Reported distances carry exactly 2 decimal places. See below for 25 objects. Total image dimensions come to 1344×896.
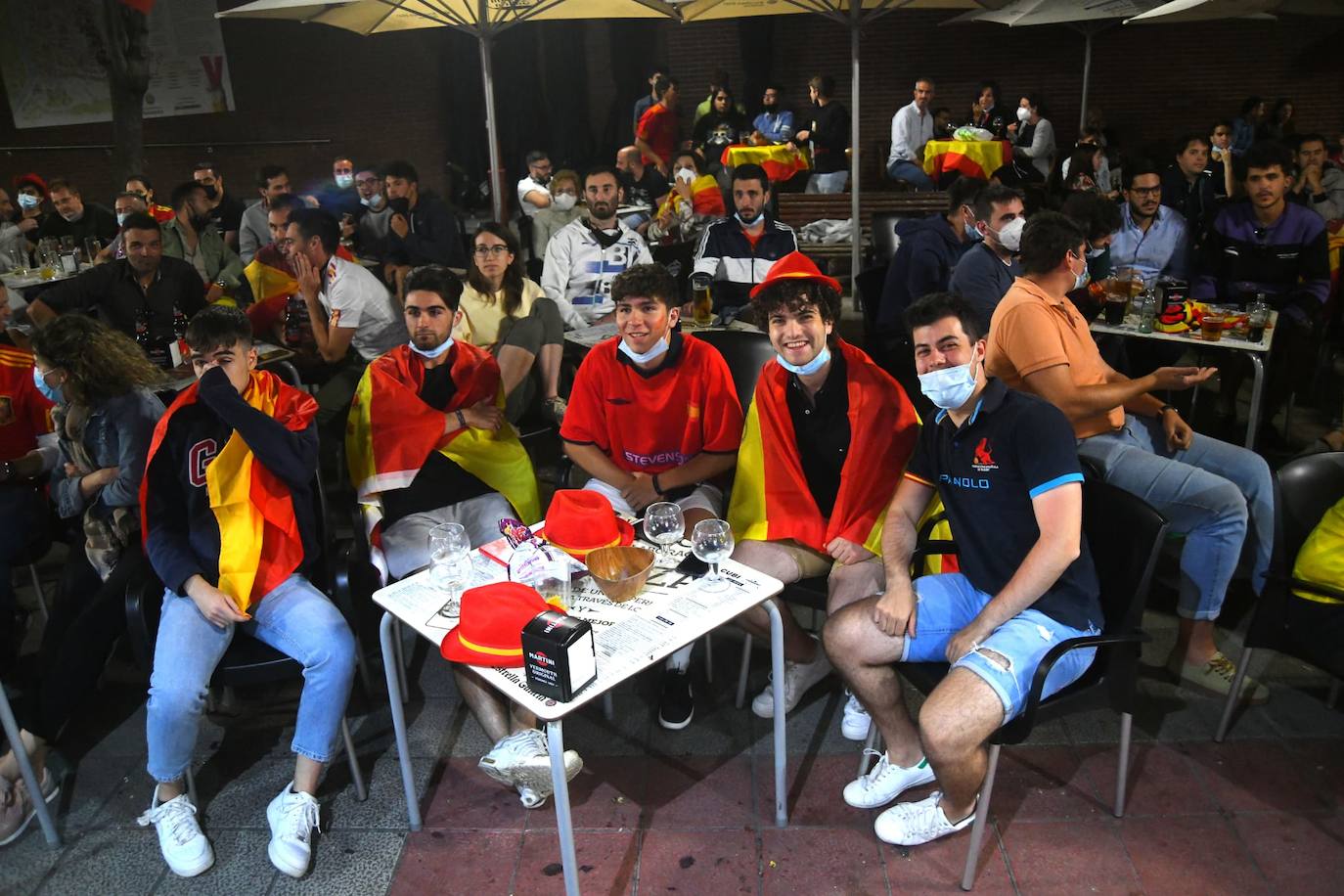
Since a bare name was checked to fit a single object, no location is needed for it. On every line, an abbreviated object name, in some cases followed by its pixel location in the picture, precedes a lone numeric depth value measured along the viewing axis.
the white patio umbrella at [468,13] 6.22
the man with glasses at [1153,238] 5.41
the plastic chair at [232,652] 2.96
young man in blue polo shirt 2.58
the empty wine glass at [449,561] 2.70
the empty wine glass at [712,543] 2.70
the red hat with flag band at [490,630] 2.38
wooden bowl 2.62
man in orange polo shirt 3.36
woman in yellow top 4.74
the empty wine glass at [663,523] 2.83
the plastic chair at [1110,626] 2.56
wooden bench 8.62
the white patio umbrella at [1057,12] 8.38
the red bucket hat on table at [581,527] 2.77
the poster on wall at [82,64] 13.99
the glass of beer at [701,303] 5.00
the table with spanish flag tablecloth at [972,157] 9.97
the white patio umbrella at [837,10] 6.82
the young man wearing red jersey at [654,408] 3.57
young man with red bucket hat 3.22
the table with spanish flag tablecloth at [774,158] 10.05
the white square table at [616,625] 2.30
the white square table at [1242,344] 4.37
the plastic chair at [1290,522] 2.95
